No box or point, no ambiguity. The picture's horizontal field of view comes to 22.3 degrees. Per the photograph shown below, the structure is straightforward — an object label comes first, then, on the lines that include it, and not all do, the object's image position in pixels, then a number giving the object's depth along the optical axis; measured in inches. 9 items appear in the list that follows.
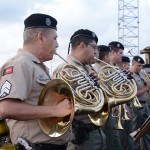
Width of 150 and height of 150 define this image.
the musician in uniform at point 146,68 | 379.1
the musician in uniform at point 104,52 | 244.5
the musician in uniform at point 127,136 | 296.8
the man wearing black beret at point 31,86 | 111.7
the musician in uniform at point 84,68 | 173.0
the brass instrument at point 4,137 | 122.9
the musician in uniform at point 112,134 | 248.7
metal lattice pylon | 910.5
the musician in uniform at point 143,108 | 311.4
